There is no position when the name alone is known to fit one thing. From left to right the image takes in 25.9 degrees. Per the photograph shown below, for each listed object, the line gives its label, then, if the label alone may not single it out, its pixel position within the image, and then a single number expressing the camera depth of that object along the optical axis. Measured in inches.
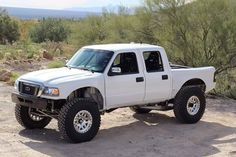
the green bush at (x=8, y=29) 2059.5
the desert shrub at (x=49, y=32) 2224.4
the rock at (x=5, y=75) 805.4
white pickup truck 396.8
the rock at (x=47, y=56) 1297.2
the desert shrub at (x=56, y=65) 944.5
